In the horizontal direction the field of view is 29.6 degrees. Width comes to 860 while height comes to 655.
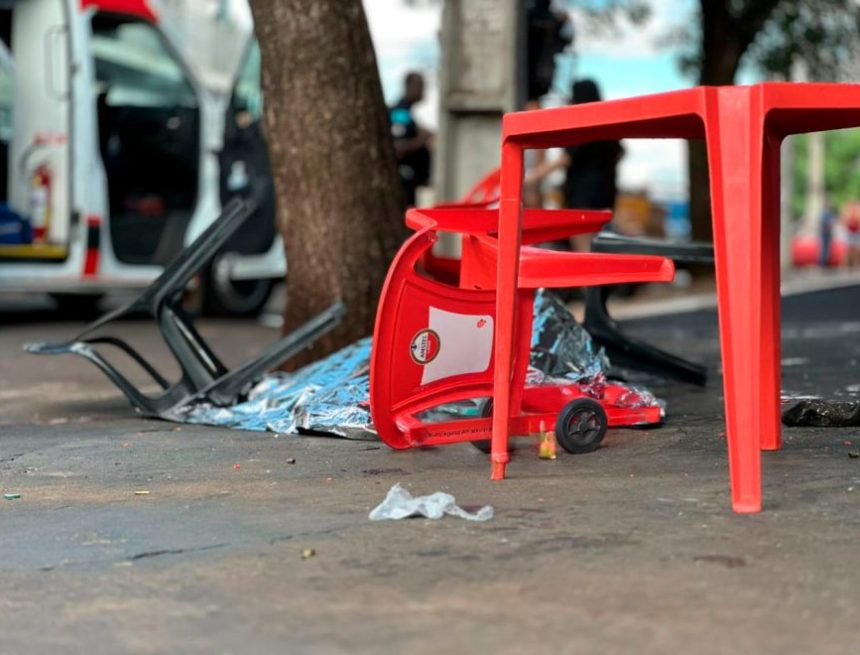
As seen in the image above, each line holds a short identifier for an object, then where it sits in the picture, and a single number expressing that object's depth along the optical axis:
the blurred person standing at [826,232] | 35.16
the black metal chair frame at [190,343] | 6.54
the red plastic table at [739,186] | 4.09
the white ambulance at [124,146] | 12.77
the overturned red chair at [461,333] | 5.12
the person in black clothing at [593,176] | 11.85
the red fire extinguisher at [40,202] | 12.85
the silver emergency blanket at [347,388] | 5.98
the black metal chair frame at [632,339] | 7.01
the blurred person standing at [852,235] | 34.59
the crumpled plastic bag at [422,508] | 4.20
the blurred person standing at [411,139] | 13.52
